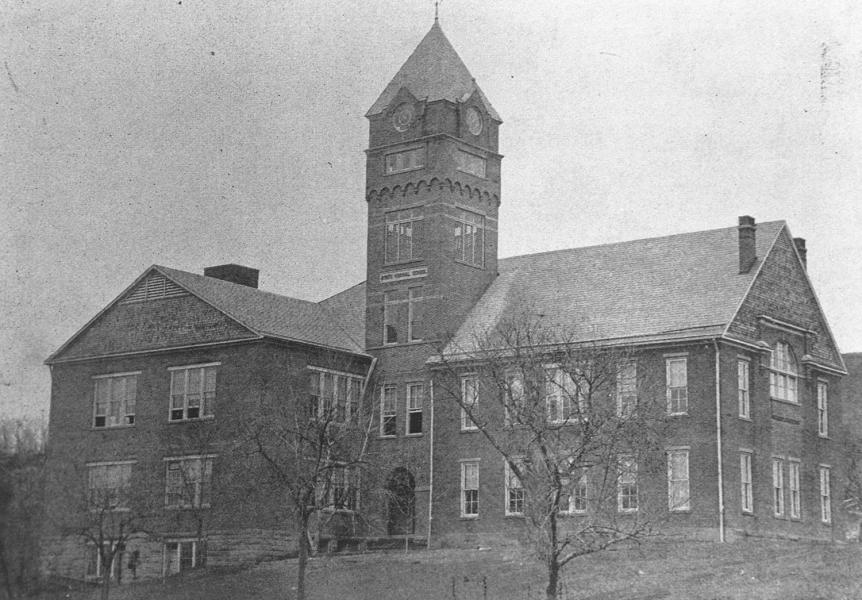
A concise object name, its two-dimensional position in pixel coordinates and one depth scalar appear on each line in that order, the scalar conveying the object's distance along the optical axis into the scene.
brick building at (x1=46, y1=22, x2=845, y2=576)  47.66
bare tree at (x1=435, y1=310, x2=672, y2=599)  33.16
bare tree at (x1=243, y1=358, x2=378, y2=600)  40.12
